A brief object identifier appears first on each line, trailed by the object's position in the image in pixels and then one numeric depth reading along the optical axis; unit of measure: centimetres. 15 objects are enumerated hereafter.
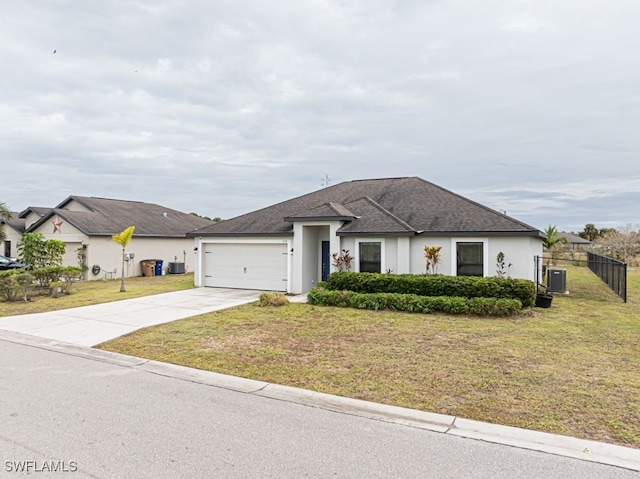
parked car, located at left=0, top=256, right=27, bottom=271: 2279
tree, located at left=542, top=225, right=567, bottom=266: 2721
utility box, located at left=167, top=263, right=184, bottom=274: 2553
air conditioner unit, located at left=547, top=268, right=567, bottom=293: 1579
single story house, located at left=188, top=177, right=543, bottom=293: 1406
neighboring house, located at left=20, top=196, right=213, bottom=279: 2245
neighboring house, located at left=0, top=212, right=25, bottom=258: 2895
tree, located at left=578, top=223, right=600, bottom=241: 6163
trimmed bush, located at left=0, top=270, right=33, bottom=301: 1447
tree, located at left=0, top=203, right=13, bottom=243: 2788
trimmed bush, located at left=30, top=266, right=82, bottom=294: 1622
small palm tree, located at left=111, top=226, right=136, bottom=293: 1838
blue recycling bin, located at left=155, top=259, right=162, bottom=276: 2466
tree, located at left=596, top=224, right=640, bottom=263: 3569
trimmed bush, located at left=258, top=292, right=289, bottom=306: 1288
